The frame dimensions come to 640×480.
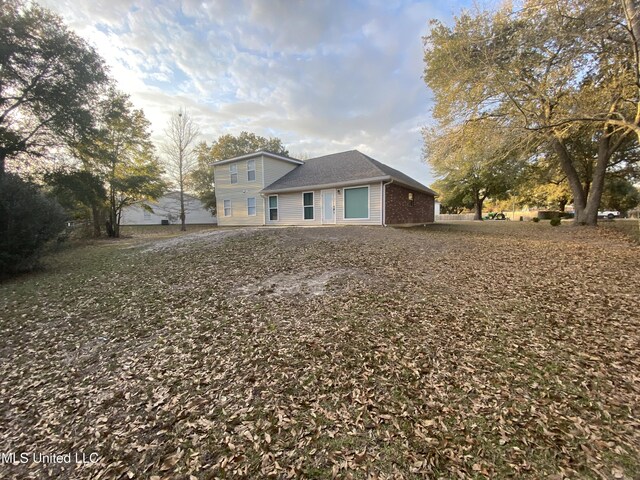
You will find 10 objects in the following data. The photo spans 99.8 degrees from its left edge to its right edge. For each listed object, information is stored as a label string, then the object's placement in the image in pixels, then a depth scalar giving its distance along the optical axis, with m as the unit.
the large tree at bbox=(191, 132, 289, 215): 25.33
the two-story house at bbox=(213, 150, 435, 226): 13.13
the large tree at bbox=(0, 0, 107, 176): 9.96
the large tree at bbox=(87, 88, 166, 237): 13.74
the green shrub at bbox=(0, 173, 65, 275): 6.42
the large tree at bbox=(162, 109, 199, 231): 18.98
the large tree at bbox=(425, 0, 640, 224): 7.08
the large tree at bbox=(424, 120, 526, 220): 10.30
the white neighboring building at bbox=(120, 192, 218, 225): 28.30
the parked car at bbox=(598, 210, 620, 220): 33.37
